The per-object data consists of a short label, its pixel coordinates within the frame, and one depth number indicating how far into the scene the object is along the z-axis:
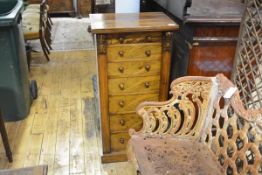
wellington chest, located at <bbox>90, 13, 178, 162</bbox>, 1.67
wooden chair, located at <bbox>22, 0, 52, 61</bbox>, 3.44
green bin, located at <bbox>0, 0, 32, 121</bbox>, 2.20
